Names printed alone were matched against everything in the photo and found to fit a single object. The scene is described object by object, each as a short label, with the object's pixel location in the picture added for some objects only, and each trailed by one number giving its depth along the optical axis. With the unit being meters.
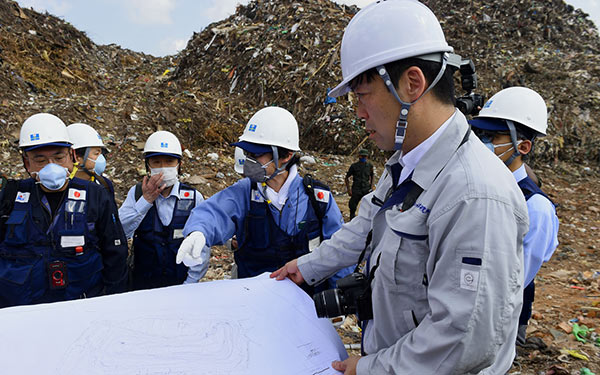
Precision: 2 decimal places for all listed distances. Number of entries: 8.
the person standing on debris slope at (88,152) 3.60
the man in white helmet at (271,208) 2.38
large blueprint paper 1.36
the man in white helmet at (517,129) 2.44
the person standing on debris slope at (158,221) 2.88
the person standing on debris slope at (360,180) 7.44
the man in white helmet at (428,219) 0.96
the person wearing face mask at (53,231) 2.31
